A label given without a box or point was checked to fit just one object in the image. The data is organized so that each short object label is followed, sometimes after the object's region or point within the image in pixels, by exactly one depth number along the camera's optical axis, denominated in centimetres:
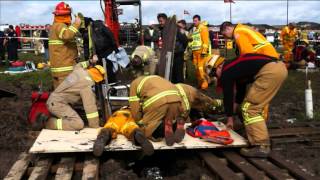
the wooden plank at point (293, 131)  450
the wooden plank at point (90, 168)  338
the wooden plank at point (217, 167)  333
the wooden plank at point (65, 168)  340
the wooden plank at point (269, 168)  329
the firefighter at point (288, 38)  1196
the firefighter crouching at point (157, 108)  384
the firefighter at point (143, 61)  502
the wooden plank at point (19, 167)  347
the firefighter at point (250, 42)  442
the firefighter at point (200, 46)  781
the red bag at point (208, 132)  391
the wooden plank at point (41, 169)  342
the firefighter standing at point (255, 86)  385
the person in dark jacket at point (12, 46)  1353
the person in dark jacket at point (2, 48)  1378
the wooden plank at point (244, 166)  331
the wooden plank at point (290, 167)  328
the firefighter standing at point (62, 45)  532
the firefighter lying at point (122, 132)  362
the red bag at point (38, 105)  509
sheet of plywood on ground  377
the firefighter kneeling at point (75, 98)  449
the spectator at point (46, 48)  1433
